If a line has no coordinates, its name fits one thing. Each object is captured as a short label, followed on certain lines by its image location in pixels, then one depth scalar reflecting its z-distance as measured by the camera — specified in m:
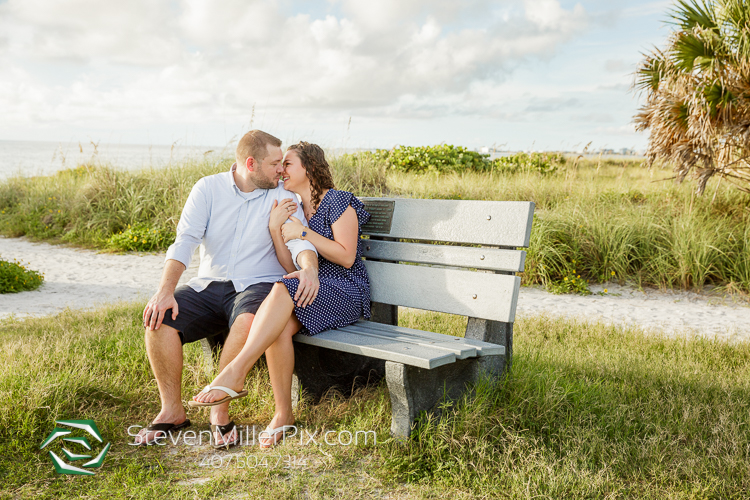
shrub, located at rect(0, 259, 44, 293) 6.23
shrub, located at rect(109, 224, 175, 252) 8.91
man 2.87
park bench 2.61
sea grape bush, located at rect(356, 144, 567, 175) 12.95
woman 2.71
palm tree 6.86
